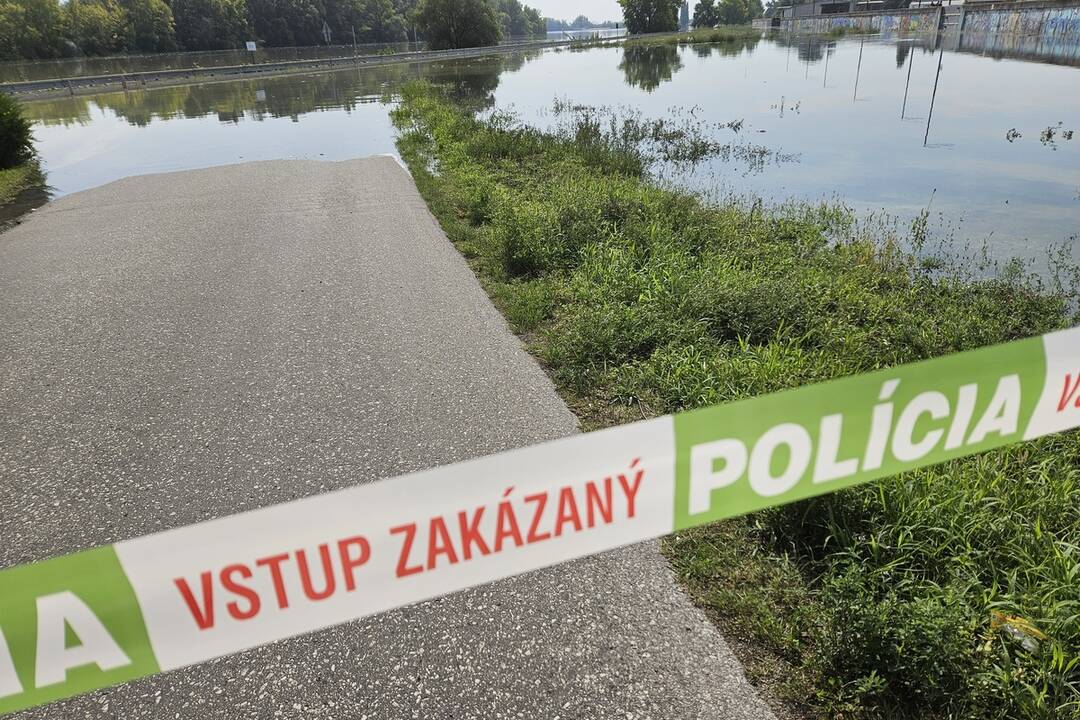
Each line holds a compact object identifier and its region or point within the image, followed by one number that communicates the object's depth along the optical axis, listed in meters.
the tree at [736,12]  151.88
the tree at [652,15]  105.19
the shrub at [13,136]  15.25
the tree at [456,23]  69.69
